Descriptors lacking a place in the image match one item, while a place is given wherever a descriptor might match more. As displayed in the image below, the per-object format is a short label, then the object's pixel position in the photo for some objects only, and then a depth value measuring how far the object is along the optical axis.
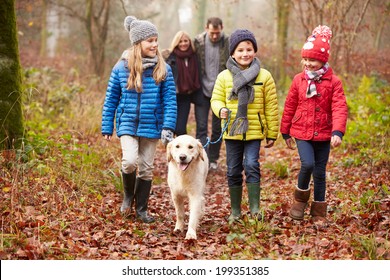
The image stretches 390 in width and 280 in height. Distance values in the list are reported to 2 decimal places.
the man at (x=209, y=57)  17.11
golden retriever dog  10.86
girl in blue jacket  11.98
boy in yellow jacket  11.52
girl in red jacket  11.09
